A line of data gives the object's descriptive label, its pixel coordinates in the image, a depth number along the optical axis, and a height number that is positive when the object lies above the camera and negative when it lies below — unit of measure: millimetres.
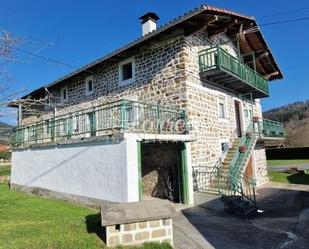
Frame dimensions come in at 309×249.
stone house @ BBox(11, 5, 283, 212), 9375 +1294
